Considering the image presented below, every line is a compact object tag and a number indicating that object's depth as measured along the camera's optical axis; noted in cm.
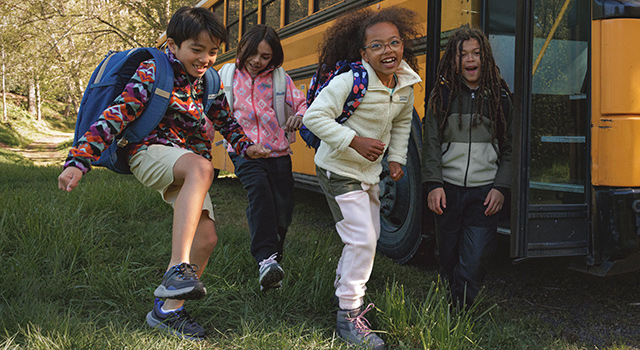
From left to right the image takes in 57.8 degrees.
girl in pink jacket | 278
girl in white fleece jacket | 224
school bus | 233
